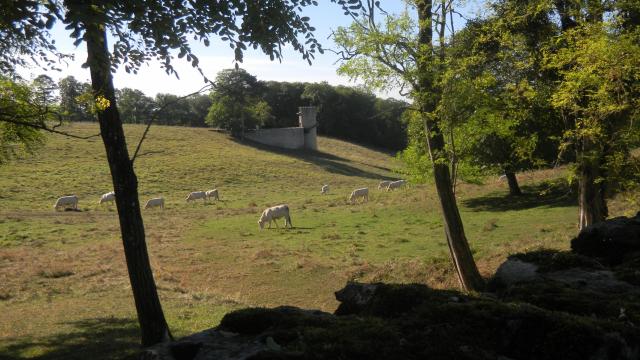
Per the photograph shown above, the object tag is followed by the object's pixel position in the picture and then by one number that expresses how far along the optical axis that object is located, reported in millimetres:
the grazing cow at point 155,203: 48344
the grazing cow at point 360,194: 49094
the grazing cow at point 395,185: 58112
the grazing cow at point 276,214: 36719
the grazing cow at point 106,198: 49100
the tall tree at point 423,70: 14992
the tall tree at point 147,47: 7352
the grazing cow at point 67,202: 45991
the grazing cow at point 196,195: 53062
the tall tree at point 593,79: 13016
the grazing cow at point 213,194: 54194
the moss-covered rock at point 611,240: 8469
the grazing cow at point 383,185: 61669
